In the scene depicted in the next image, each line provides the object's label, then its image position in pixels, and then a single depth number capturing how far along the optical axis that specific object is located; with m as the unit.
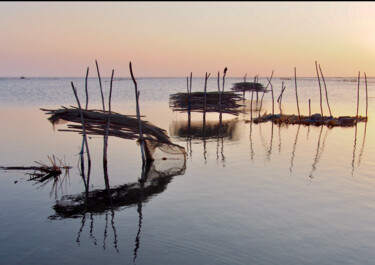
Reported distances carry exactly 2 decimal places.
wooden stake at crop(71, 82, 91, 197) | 11.24
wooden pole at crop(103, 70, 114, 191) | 11.46
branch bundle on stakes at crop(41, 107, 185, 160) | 11.57
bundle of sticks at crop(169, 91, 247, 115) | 26.30
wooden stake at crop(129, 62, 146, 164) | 11.70
